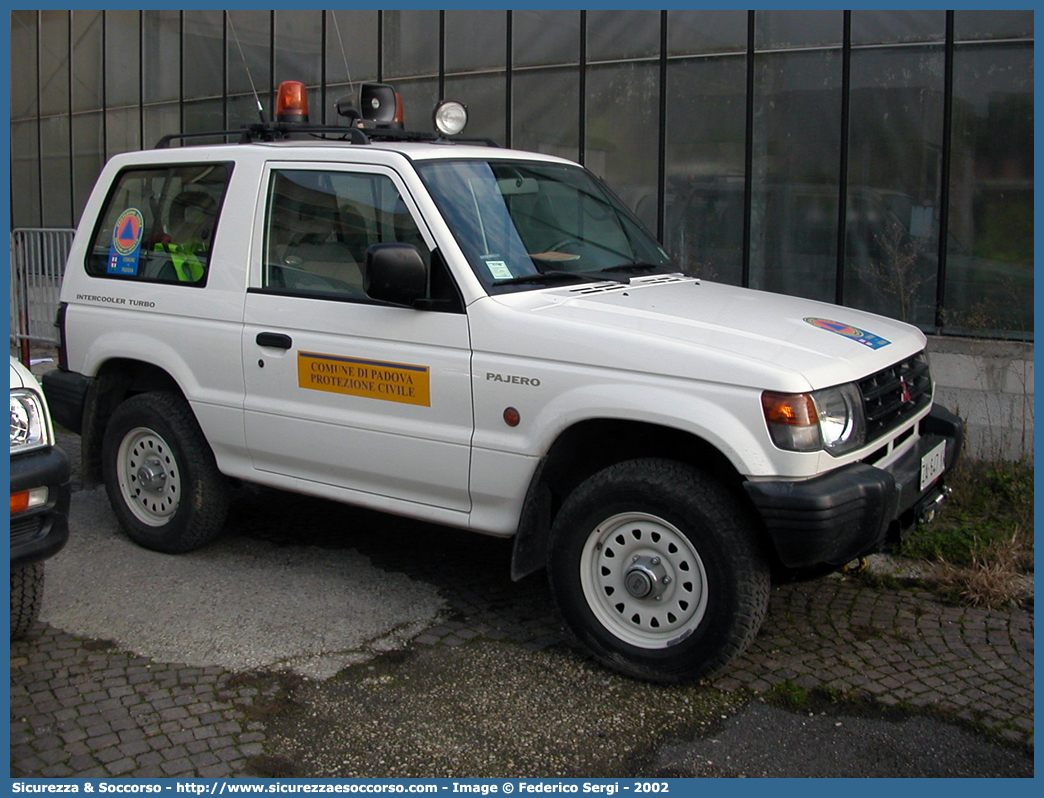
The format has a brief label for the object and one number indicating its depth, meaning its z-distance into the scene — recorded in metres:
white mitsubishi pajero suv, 3.96
